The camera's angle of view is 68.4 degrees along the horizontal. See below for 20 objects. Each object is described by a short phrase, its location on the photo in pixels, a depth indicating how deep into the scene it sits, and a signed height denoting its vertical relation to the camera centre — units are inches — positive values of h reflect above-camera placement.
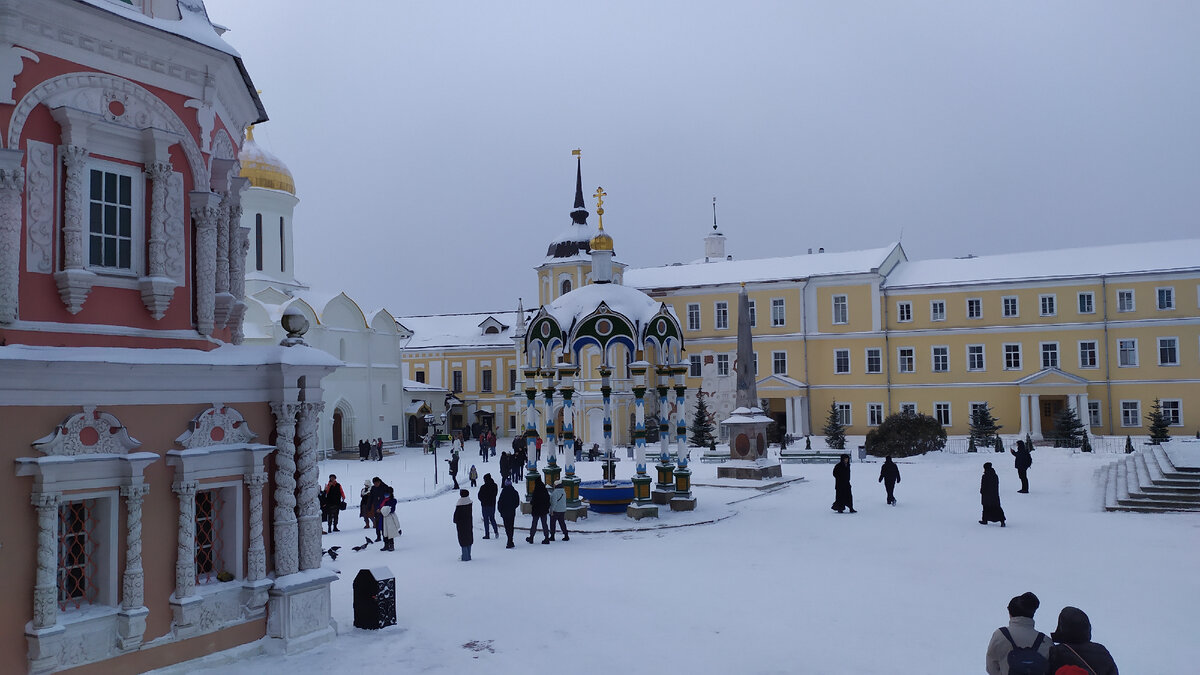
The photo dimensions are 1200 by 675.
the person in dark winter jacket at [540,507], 623.4 -76.5
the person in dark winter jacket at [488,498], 636.7 -70.8
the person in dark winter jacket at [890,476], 766.0 -73.5
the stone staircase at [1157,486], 695.1 -84.5
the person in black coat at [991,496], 639.8 -76.6
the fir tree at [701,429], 1572.3 -60.2
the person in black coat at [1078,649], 200.1 -59.8
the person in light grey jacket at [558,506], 630.5 -76.9
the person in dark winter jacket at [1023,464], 805.2 -67.9
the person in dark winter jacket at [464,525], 560.4 -79.5
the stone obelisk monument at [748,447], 967.6 -59.4
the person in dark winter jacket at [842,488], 726.5 -77.9
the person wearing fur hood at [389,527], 611.2 -86.8
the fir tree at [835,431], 1436.5 -65.1
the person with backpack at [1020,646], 209.3 -62.1
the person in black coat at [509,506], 606.9 -73.2
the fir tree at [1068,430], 1343.1 -64.8
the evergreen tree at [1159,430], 1268.5 -62.7
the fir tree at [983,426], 1472.7 -60.0
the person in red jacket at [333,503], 703.7 -80.4
